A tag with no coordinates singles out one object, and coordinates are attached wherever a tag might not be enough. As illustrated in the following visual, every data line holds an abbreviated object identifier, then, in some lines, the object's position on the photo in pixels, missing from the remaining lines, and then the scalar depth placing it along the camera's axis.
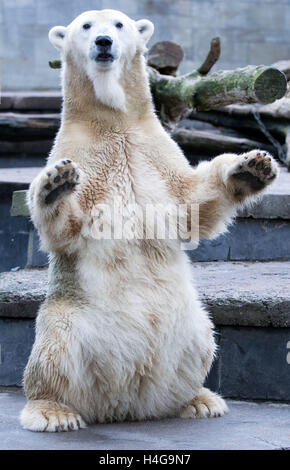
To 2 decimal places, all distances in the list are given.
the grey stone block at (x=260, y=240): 9.52
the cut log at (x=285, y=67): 14.22
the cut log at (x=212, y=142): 15.12
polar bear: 5.99
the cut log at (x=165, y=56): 14.19
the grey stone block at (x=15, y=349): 7.77
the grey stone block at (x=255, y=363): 7.04
